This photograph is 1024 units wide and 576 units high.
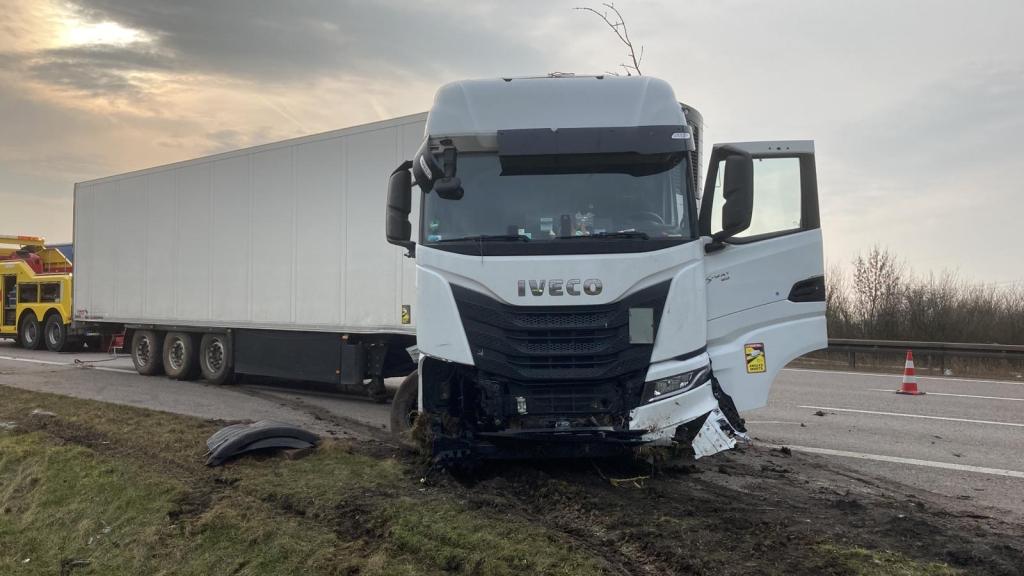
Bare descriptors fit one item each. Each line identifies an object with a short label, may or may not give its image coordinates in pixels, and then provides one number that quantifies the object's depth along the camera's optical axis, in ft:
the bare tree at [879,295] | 82.23
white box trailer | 34.32
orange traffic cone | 43.52
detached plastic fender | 21.58
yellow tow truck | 73.82
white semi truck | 17.97
